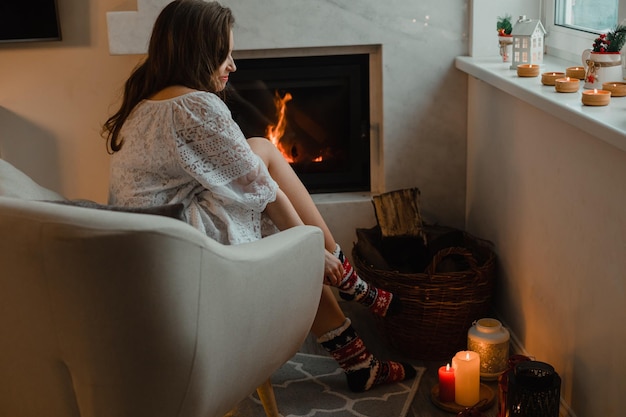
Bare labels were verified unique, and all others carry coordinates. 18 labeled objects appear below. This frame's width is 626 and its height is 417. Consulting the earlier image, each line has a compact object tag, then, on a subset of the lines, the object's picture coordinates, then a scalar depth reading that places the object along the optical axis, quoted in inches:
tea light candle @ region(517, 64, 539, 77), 97.0
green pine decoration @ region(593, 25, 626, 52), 87.0
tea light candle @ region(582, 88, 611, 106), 78.6
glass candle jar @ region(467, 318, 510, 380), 95.0
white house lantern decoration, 102.6
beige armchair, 57.9
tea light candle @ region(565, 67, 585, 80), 94.7
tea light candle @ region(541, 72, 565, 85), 91.2
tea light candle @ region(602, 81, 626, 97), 83.7
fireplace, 120.0
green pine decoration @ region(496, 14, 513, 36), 109.1
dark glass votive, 78.8
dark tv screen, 114.7
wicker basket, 99.2
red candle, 91.3
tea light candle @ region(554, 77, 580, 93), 86.8
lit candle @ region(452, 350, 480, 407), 90.1
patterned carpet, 92.9
